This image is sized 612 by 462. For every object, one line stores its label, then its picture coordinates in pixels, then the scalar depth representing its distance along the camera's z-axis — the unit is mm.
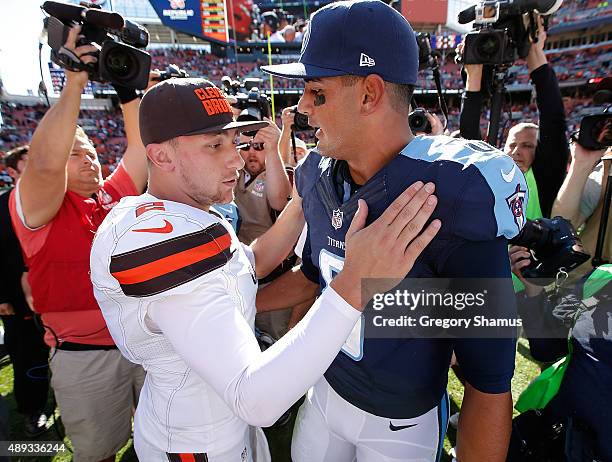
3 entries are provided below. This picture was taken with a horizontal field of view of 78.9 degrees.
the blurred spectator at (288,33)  31781
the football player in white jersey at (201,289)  919
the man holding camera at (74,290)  1860
